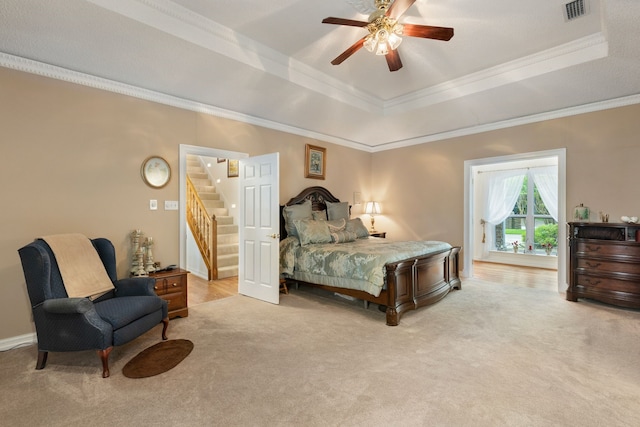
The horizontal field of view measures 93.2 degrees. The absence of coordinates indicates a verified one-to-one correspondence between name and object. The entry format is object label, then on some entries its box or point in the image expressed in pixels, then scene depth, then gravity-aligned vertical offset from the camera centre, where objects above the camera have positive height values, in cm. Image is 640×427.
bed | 349 -61
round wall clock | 380 +55
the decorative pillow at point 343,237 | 476 -33
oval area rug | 243 -125
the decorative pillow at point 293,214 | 492 +2
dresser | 379 -60
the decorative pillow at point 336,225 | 494 -15
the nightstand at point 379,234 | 639 -38
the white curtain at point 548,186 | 666 +70
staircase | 592 -9
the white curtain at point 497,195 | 726 +54
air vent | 279 +198
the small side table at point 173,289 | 346 -87
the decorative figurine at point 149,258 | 361 -52
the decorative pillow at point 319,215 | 543 +1
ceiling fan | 246 +157
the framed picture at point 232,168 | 681 +106
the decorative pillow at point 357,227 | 539 -20
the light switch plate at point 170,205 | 400 +13
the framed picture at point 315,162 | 572 +105
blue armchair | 233 -82
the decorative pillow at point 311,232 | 455 -25
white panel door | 416 -19
